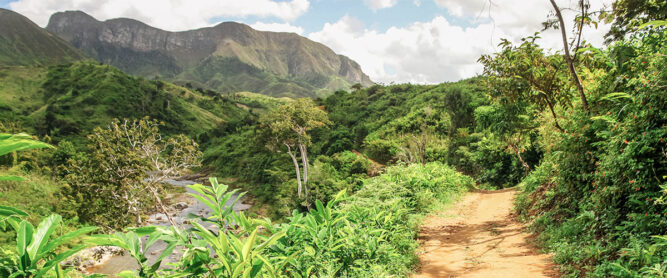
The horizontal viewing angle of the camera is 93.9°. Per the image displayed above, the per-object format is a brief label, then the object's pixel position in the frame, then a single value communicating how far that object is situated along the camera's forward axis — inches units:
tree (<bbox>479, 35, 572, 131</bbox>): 248.5
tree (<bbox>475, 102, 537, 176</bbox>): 288.4
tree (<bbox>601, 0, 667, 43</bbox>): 211.2
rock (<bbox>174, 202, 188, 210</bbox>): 1101.3
